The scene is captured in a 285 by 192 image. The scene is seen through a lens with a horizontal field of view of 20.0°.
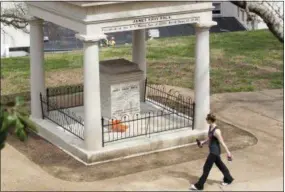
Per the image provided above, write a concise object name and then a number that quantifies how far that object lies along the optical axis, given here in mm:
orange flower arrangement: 18641
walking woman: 15406
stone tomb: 19094
